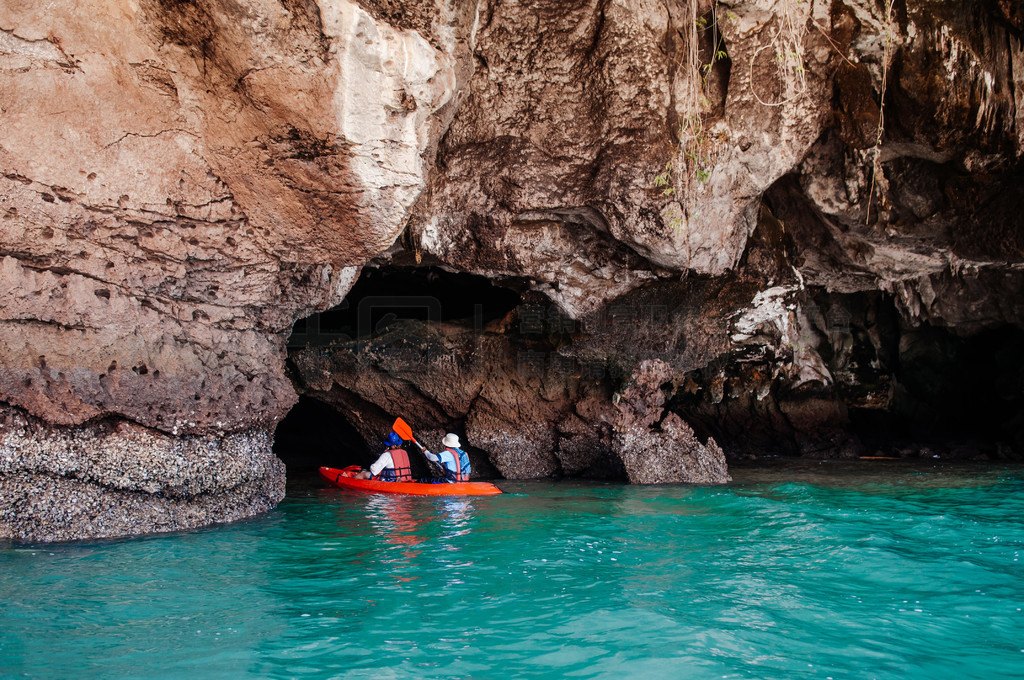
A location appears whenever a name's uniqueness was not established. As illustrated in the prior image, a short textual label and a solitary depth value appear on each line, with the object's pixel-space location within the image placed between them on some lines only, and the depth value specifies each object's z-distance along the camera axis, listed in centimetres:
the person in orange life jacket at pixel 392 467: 902
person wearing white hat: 892
